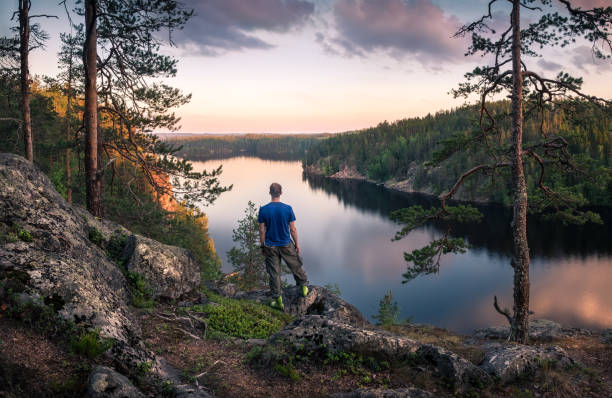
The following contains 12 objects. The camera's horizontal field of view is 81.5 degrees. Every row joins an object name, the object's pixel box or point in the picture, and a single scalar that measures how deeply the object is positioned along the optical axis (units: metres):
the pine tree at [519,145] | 10.17
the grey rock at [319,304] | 8.94
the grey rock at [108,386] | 3.11
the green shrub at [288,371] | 4.78
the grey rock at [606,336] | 14.06
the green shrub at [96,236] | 8.40
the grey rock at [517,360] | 5.36
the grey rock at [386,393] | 4.35
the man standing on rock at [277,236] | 7.50
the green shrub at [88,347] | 3.70
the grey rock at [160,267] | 7.98
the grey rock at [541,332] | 14.75
